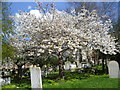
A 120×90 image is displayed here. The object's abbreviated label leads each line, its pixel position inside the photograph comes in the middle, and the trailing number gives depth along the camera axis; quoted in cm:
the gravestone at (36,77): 579
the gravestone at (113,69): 794
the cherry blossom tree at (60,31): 840
